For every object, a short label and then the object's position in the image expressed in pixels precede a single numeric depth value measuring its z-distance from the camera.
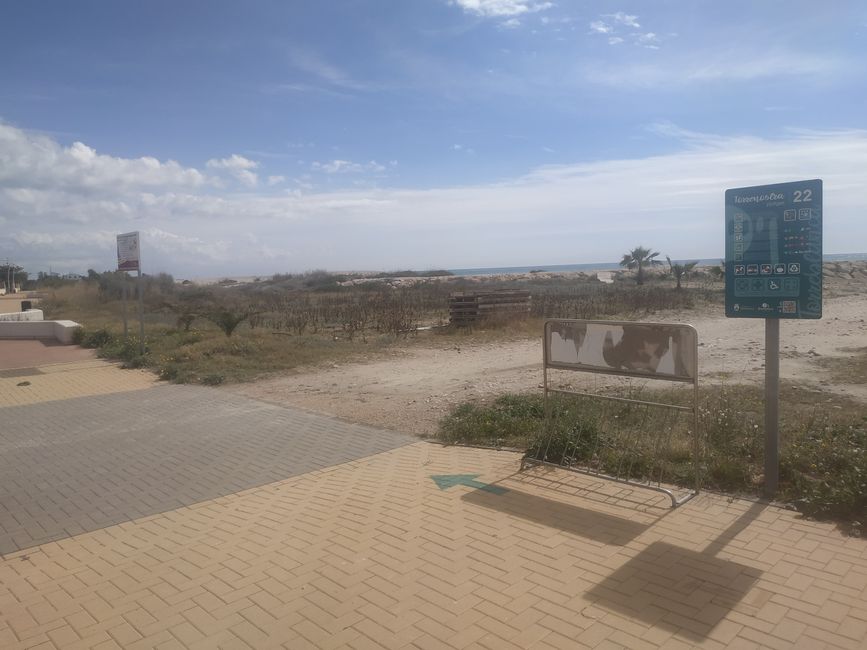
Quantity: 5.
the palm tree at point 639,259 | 47.50
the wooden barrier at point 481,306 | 21.86
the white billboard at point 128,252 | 17.53
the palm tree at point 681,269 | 39.43
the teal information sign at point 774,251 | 4.90
